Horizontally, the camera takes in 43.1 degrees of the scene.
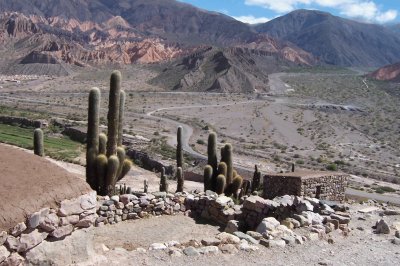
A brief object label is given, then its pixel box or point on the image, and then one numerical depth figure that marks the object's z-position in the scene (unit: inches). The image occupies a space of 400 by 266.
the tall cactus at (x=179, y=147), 1060.3
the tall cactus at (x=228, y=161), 874.3
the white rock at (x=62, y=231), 368.5
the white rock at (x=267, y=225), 506.2
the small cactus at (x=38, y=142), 832.3
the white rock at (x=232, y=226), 576.8
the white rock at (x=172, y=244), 461.7
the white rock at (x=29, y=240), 346.3
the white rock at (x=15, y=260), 337.1
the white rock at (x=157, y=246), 446.3
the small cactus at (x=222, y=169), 860.6
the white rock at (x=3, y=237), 335.0
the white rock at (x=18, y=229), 341.5
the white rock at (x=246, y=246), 458.3
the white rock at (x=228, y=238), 471.3
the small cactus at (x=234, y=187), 877.2
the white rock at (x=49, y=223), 361.7
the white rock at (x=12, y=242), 338.3
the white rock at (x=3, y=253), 333.1
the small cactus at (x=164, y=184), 898.9
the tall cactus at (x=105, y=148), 676.7
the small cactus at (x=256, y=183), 1074.9
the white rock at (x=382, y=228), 564.7
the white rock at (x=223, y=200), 650.0
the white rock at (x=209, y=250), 445.3
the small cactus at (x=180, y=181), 914.7
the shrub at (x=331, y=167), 1791.5
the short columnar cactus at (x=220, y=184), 844.0
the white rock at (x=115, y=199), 587.5
